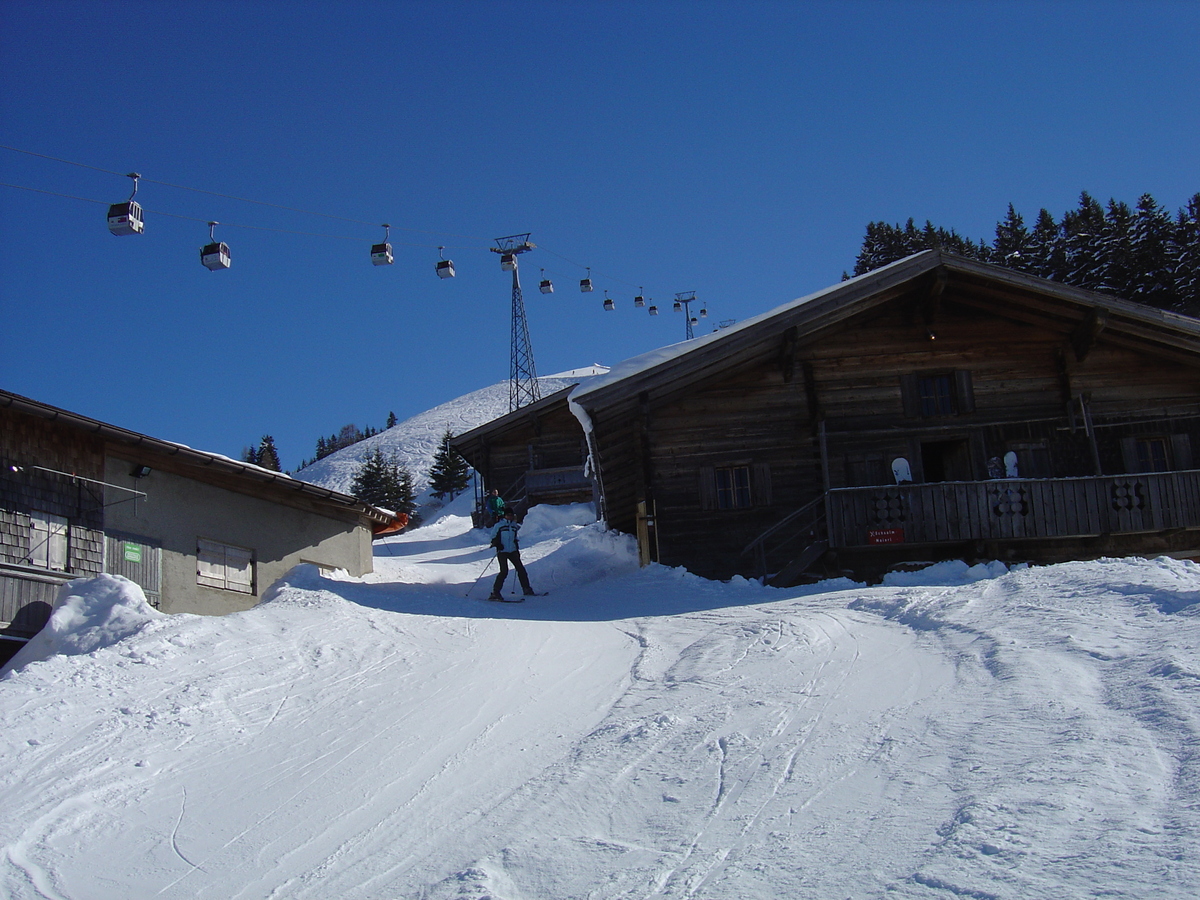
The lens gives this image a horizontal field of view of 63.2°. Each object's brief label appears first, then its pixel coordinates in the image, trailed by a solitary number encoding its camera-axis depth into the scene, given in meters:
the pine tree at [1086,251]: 46.84
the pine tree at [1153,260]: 45.00
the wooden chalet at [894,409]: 18.98
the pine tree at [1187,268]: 43.59
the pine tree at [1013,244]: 50.01
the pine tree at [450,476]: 70.44
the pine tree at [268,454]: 88.97
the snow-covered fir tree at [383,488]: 64.69
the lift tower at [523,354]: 52.75
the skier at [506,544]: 17.41
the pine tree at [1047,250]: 48.50
